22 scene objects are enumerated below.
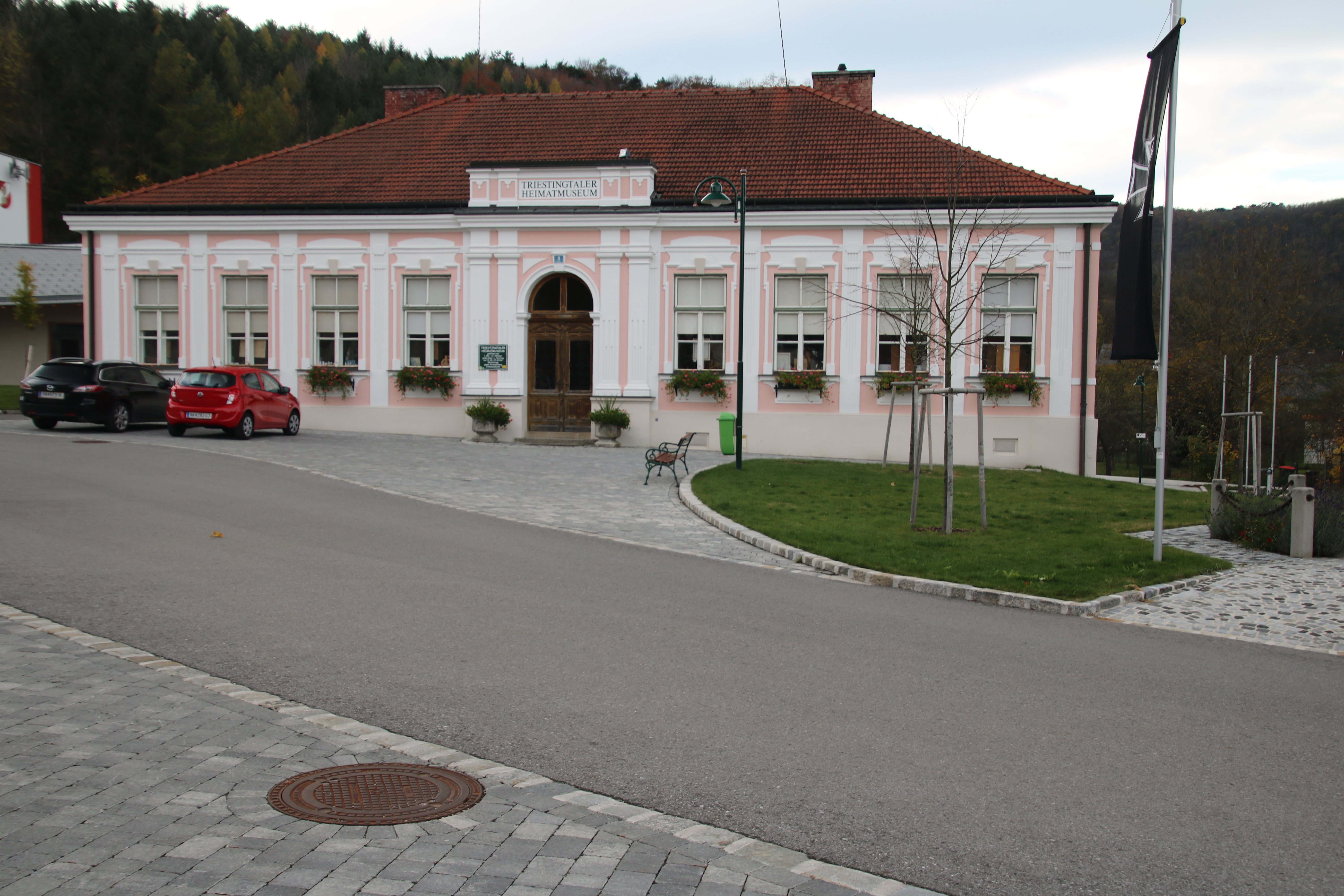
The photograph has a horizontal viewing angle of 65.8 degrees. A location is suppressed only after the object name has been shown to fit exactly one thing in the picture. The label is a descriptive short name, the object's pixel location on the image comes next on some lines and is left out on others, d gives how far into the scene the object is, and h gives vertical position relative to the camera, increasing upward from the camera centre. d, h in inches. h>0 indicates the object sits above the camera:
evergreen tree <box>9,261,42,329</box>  1451.8 +115.1
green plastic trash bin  972.6 -40.1
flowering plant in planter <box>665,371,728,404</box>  1028.5 +9.8
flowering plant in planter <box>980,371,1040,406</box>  986.1 +13.2
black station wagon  920.9 -9.8
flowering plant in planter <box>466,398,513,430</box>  1029.2 -22.4
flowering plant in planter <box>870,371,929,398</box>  978.1 +16.9
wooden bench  707.4 -44.1
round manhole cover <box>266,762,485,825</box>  172.2 -70.8
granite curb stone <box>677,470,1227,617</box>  376.2 -73.6
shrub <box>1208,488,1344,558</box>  539.2 -65.0
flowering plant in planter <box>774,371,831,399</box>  1016.2 +14.3
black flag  475.5 +78.6
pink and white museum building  1000.9 +120.2
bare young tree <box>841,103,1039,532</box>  972.6 +124.7
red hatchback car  913.5 -13.9
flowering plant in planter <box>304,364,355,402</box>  1092.5 +8.2
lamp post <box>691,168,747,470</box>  792.3 +147.6
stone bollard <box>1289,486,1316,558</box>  533.0 -63.7
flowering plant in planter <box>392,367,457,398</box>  1072.2 +10.5
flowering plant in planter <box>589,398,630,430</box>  1008.2 -23.7
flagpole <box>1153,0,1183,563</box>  455.2 +25.1
